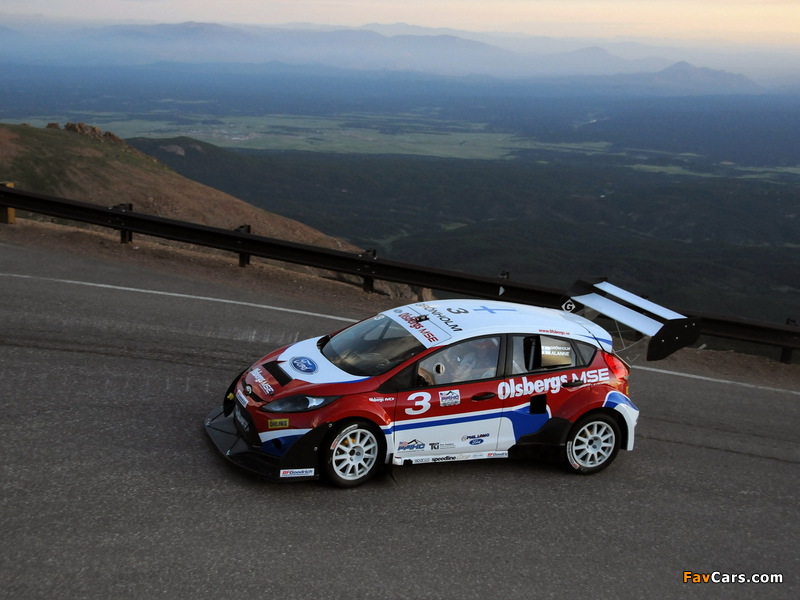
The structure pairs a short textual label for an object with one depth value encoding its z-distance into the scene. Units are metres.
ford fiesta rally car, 7.17
